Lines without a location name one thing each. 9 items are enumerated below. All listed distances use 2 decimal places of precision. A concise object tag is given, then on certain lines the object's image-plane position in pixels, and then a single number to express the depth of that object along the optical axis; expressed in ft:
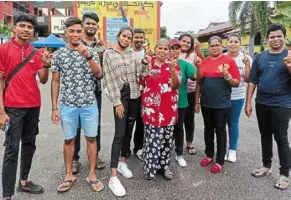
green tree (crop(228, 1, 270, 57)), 48.05
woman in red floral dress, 7.76
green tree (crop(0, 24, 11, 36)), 58.34
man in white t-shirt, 8.97
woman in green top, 8.56
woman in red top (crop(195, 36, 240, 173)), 8.31
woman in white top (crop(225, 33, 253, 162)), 9.18
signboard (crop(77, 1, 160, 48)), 36.88
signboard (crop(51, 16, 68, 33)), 61.19
